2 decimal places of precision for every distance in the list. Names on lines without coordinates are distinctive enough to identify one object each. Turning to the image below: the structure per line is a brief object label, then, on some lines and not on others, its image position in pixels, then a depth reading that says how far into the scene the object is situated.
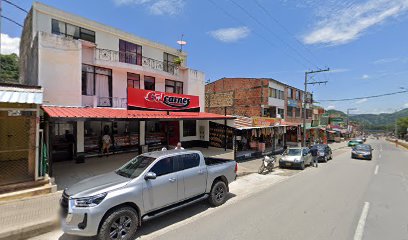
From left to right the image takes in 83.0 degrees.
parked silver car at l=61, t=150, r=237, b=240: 4.75
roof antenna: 20.88
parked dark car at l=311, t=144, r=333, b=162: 20.14
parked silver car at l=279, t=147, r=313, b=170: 15.45
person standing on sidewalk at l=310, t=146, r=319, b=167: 17.71
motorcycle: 13.75
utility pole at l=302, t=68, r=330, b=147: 26.28
